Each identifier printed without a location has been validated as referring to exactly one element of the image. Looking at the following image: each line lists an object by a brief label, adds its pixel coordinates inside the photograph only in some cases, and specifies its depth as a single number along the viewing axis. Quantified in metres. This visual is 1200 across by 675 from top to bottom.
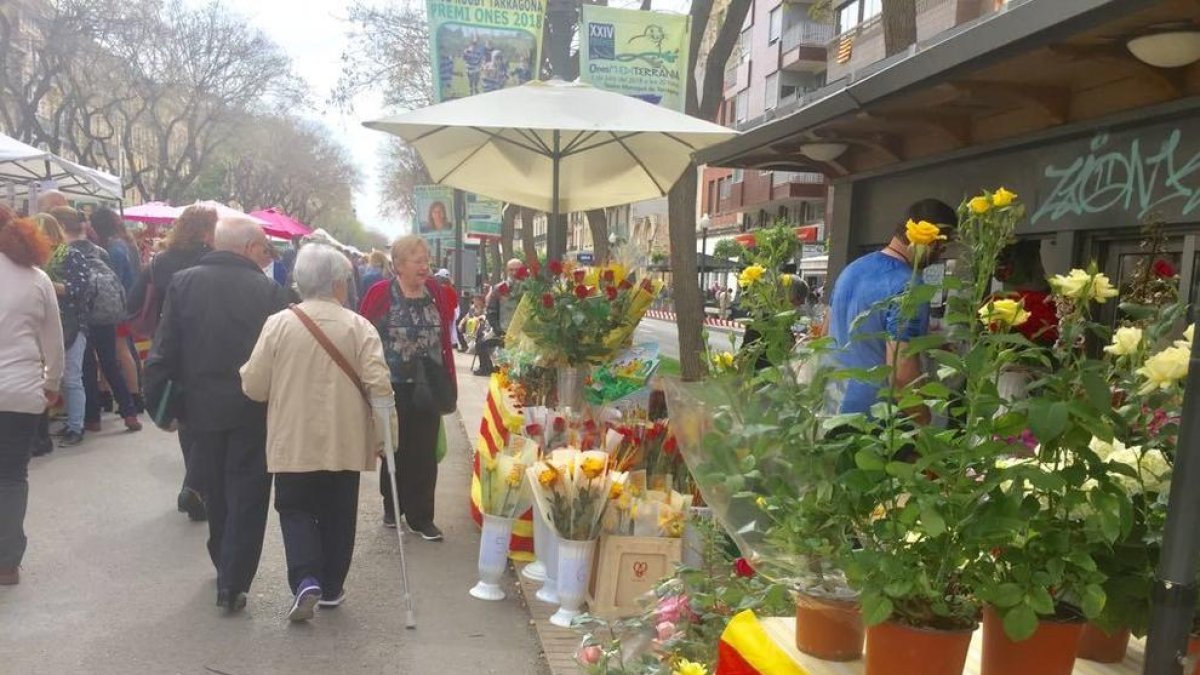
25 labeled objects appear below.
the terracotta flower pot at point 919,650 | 1.48
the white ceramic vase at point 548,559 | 4.43
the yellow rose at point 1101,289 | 1.50
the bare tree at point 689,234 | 8.02
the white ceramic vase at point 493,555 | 4.61
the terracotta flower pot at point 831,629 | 1.69
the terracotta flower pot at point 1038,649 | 1.48
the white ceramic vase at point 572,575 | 4.18
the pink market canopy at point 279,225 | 16.73
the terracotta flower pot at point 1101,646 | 1.67
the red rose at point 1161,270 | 3.50
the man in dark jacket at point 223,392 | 4.18
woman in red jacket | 5.26
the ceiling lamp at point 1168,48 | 3.89
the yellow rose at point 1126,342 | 1.50
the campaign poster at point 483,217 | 21.98
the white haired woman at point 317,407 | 3.94
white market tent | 12.43
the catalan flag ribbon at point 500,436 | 5.04
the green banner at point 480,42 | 8.34
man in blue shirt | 2.84
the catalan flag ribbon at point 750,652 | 1.71
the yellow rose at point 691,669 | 2.08
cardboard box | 4.15
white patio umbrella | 4.64
